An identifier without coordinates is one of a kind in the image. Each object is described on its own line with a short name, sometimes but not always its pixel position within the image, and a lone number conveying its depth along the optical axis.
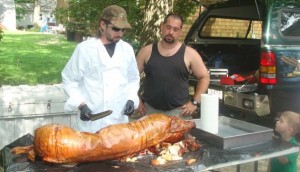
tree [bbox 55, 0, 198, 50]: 6.42
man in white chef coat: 2.78
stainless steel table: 2.07
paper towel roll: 2.42
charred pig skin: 2.09
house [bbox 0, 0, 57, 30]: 51.19
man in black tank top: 3.46
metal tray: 2.43
